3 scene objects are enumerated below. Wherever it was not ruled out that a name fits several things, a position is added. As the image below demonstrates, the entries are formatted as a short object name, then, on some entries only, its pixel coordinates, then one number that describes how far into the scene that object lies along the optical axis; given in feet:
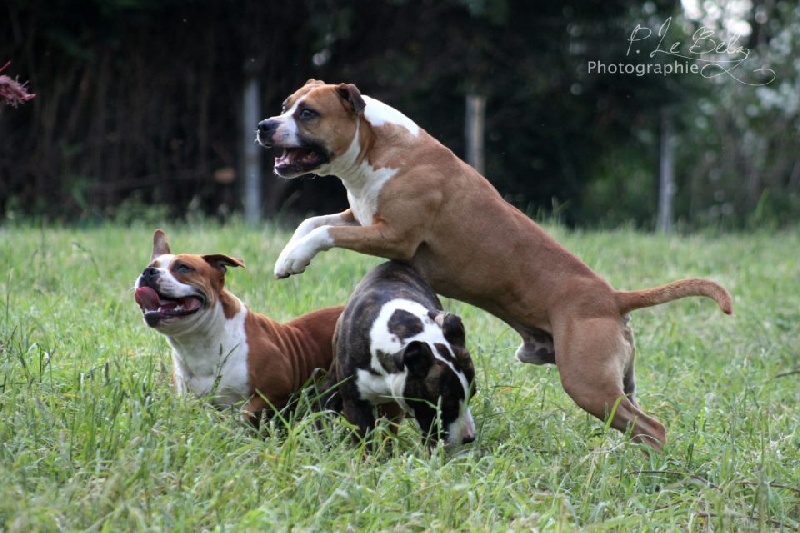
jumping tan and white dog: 34.53
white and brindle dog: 31.14
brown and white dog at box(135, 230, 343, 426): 32.65
